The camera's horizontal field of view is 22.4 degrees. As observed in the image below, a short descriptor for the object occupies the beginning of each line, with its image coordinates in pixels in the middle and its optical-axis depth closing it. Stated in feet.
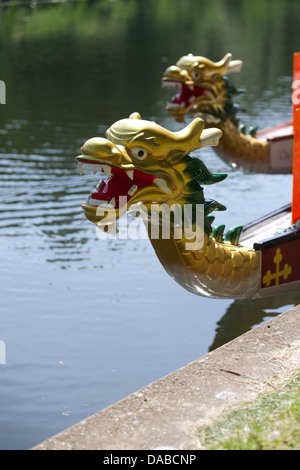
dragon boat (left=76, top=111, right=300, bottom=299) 14.30
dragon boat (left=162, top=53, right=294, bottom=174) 26.07
